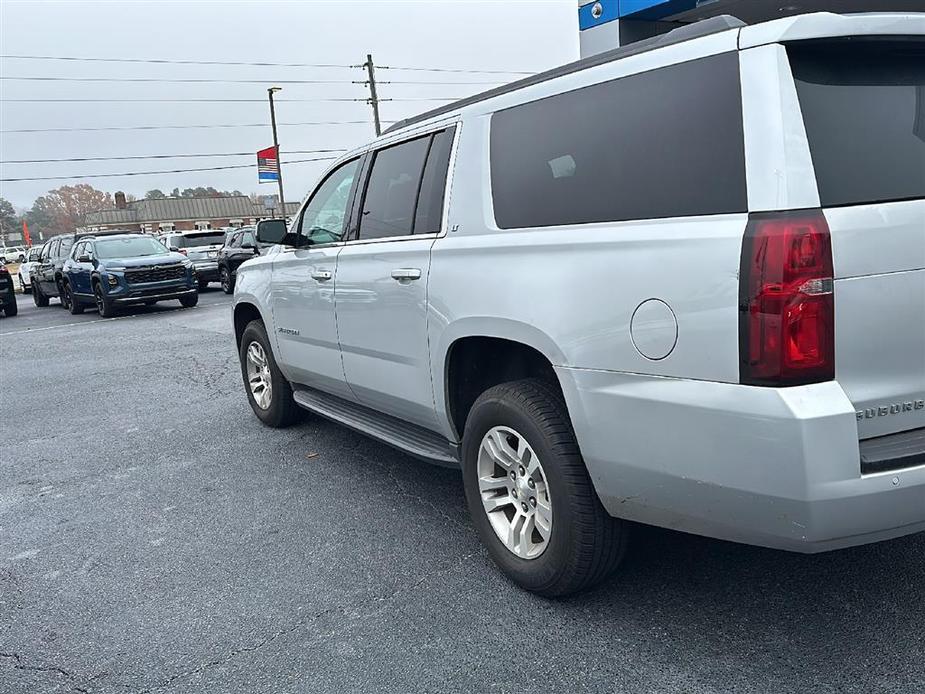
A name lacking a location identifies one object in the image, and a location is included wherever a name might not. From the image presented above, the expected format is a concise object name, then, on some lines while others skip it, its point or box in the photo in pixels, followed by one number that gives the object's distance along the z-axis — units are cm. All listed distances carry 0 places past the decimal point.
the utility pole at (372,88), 3950
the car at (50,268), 1964
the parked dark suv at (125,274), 1591
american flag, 3428
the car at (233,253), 1989
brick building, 7294
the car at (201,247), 2191
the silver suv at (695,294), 219
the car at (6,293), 1812
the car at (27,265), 2403
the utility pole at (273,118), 3989
